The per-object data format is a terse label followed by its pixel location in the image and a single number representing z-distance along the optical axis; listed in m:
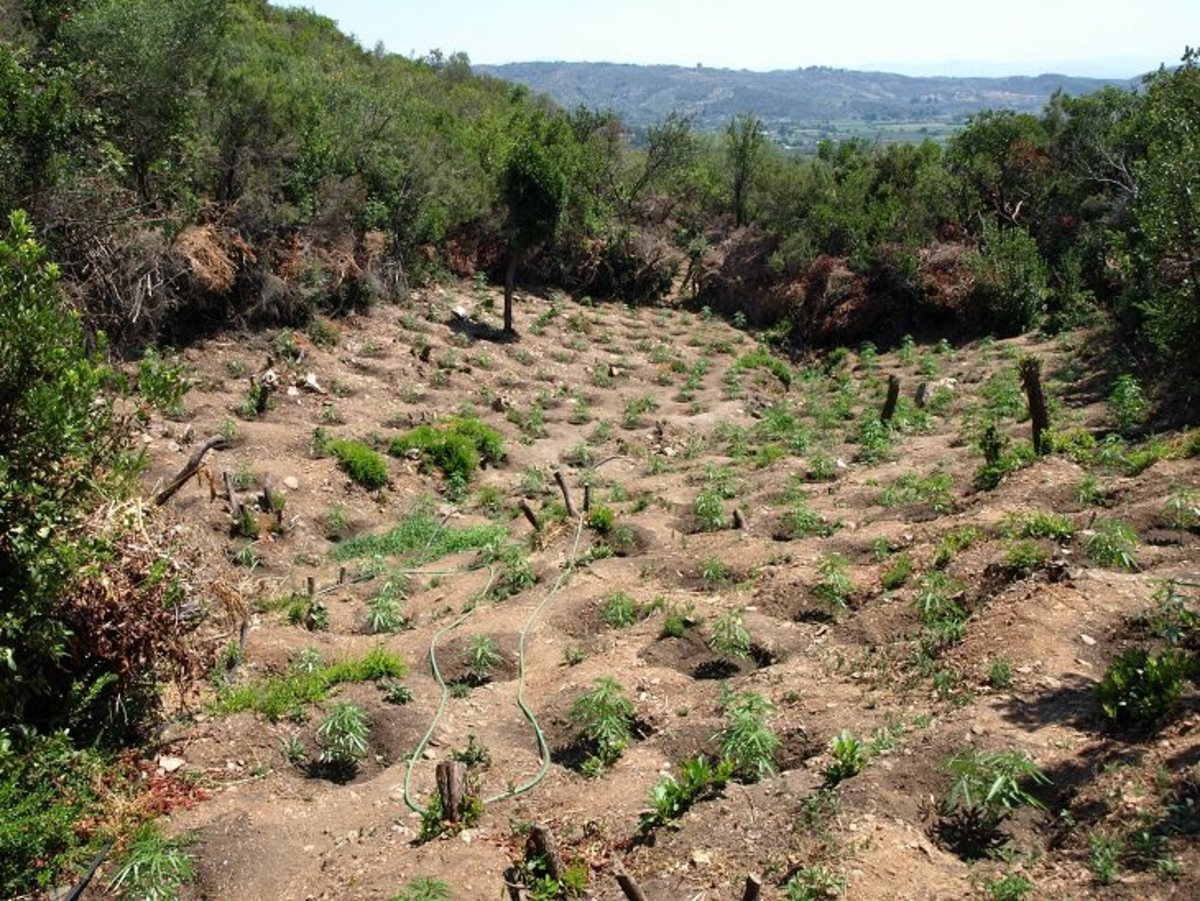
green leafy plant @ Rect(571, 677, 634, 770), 7.30
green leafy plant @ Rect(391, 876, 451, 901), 5.56
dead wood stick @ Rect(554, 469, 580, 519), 12.37
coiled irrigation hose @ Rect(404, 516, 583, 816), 6.90
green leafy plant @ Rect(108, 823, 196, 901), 5.78
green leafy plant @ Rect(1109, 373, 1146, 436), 13.82
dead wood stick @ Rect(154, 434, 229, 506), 9.91
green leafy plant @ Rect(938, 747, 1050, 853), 5.59
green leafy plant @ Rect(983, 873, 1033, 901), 4.98
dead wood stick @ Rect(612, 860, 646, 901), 4.93
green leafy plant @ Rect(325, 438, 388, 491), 14.87
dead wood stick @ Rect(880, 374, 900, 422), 16.72
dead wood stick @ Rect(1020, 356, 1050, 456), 11.77
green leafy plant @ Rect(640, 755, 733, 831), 6.21
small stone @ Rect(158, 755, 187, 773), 7.10
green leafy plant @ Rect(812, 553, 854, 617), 9.23
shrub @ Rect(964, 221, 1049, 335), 23.34
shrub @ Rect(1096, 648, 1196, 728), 6.03
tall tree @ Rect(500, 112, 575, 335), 21.17
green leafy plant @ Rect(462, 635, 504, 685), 8.86
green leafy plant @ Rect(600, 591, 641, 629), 9.55
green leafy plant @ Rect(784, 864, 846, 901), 5.24
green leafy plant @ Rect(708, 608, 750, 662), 8.62
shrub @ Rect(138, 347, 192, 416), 7.55
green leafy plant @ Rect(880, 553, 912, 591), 9.33
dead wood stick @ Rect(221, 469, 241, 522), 12.84
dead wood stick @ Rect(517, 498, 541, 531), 12.16
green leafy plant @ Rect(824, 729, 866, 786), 6.19
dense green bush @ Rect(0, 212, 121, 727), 6.56
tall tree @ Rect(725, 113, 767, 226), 32.50
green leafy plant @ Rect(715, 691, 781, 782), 6.61
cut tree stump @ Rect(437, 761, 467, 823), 6.46
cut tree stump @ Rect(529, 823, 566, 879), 5.86
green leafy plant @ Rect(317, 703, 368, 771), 7.39
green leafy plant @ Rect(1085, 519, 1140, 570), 8.45
